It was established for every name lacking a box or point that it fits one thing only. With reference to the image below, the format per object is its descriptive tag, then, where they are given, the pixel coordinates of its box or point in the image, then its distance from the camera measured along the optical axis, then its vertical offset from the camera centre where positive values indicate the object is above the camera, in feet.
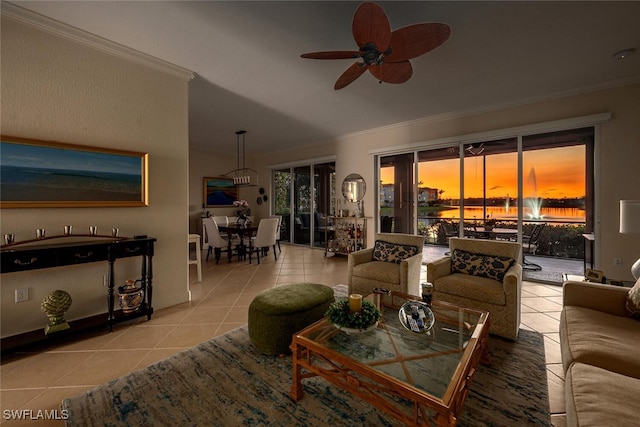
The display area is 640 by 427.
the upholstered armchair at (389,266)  9.14 -2.18
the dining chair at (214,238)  16.84 -1.80
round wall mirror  18.68 +1.80
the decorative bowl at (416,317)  5.74 -2.57
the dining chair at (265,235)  16.49 -1.59
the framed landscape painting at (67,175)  6.65 +1.11
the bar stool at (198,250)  11.67 -1.88
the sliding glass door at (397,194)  17.02 +1.22
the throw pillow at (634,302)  5.33 -2.01
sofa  3.08 -2.42
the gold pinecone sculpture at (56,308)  6.79 -2.66
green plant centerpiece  5.27 -2.32
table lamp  6.63 -0.25
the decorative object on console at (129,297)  8.05 -2.77
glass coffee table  3.75 -2.79
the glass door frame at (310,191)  21.36 +1.75
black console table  6.23 -1.20
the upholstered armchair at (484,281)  7.09 -2.22
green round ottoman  6.35 -2.79
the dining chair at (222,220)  21.65 -0.77
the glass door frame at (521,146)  11.01 +3.67
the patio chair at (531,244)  14.07 -1.94
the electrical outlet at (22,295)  6.80 -2.27
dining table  16.76 -1.50
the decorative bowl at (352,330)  5.25 -2.52
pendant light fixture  24.85 +4.13
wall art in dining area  23.66 +1.95
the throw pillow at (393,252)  10.12 -1.71
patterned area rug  4.56 -3.80
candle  5.60 -2.11
